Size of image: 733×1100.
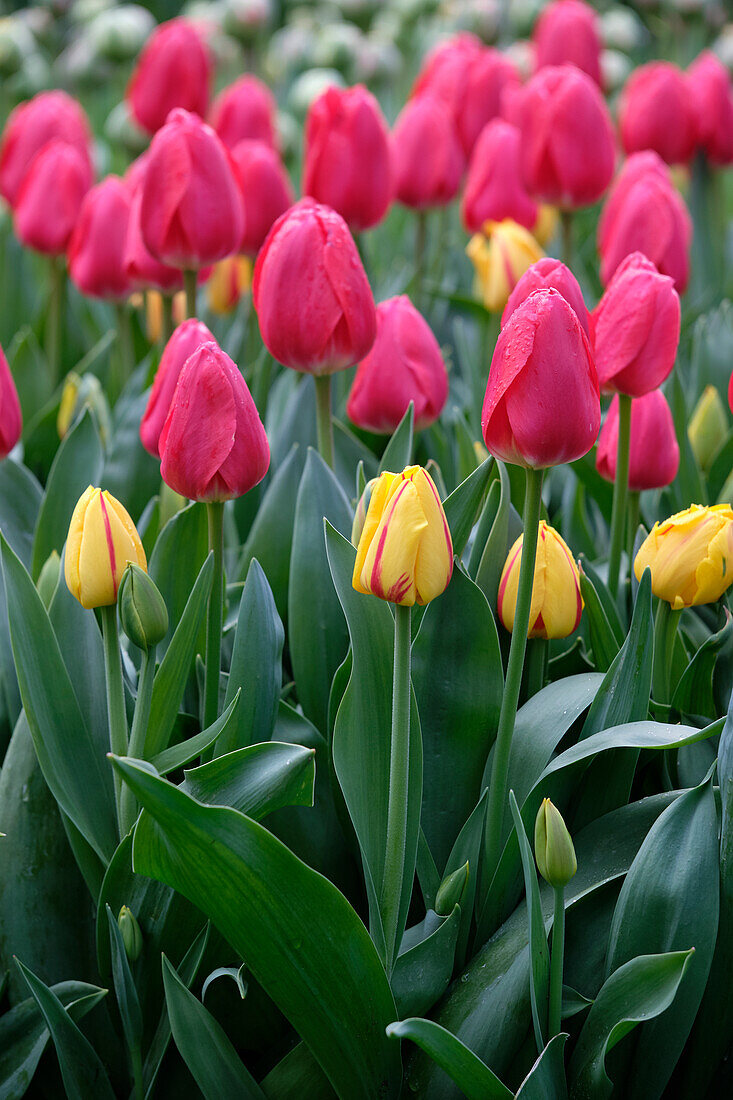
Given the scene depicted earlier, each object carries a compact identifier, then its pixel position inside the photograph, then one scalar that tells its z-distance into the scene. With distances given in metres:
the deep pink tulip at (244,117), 2.98
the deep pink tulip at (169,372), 2.04
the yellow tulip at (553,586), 2.02
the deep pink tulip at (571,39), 3.45
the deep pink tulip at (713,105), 3.10
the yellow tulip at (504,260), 2.33
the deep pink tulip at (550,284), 1.97
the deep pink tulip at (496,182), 2.63
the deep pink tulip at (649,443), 2.12
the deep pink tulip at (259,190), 2.41
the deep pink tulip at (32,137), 2.91
